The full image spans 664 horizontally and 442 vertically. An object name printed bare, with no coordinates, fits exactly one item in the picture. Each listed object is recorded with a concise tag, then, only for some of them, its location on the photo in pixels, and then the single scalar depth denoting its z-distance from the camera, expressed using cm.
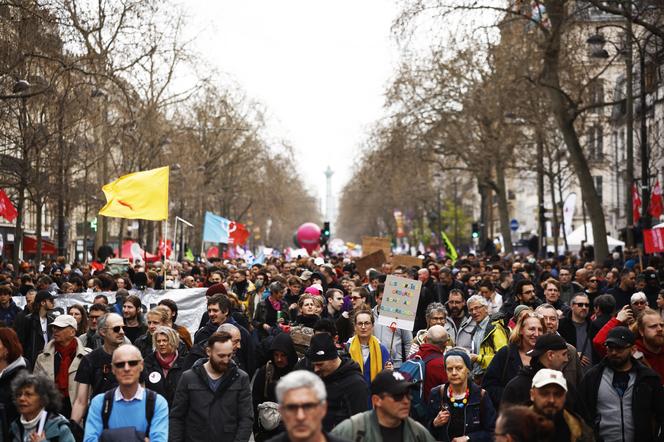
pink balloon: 6861
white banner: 1681
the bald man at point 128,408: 732
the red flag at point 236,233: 3847
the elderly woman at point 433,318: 1142
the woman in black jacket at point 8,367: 797
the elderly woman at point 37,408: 704
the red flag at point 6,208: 2547
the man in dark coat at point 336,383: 798
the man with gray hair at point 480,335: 1067
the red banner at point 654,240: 2333
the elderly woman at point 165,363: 912
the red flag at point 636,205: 2872
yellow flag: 1877
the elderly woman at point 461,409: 798
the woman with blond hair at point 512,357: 894
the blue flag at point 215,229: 3609
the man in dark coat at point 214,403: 795
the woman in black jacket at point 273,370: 941
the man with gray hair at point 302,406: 495
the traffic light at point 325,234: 5012
